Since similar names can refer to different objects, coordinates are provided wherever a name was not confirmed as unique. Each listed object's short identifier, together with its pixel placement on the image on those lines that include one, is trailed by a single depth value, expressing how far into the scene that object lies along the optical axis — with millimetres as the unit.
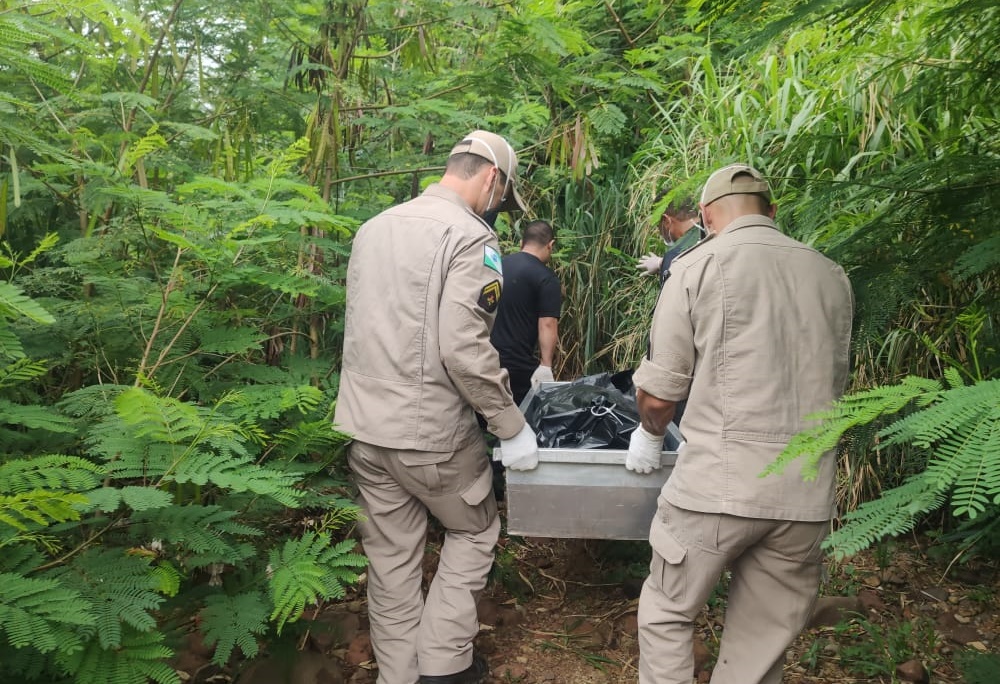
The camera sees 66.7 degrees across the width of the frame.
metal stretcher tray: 2684
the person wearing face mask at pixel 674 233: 4266
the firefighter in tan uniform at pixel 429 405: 2727
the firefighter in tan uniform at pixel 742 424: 2283
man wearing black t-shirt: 4656
